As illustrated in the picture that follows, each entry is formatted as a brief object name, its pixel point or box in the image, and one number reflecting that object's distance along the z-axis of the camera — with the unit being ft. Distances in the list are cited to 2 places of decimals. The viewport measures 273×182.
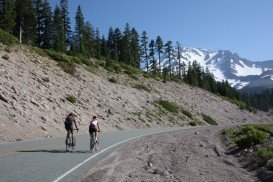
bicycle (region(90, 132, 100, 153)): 66.59
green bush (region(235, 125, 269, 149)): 77.20
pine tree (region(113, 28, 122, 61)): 347.30
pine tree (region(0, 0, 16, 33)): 215.51
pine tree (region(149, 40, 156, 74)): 370.47
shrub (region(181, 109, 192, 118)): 207.92
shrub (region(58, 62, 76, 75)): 170.19
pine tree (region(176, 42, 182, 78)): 389.48
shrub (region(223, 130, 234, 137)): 112.99
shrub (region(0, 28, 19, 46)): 153.69
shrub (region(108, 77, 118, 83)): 199.56
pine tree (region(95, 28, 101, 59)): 297.57
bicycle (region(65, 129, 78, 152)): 66.60
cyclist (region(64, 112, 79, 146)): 68.54
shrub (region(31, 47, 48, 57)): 174.92
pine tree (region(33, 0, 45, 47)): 256.73
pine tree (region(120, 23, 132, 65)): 336.29
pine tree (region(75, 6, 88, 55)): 308.40
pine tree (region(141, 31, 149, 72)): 370.32
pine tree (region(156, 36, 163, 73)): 380.37
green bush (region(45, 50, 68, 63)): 182.53
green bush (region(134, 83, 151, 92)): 212.84
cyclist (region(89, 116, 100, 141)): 69.41
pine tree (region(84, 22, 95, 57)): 311.54
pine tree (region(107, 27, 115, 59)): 355.15
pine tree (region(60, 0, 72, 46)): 301.63
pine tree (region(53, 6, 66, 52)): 245.10
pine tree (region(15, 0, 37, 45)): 229.66
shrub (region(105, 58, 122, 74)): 225.97
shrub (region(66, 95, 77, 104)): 137.80
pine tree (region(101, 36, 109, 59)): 332.60
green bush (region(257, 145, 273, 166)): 57.21
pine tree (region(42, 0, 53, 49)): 252.42
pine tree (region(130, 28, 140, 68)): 351.19
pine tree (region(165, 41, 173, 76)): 384.41
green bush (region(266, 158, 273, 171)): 51.49
